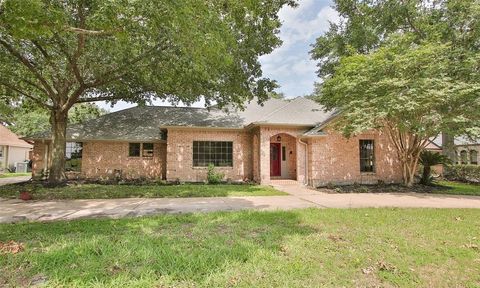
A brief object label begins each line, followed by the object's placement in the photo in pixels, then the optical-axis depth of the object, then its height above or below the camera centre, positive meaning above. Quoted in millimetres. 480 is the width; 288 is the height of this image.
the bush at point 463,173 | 18750 -1018
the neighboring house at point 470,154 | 27444 +423
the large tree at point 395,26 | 15438 +8094
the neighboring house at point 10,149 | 27794 +1223
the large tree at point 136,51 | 6465 +3971
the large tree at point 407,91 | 10961 +2774
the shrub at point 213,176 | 15961 -921
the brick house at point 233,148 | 15484 +711
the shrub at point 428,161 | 15430 -138
